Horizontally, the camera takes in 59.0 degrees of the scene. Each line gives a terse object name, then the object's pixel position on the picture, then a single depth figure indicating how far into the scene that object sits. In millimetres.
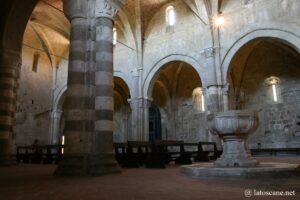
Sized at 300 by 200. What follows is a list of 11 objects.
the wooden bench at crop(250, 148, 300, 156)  14945
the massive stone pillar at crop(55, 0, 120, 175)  6531
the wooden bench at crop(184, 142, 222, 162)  11526
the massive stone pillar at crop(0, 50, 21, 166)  9961
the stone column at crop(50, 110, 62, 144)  22438
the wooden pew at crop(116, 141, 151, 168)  9617
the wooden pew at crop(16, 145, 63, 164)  11962
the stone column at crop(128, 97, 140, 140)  17384
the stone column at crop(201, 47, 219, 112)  14531
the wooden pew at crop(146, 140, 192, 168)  9160
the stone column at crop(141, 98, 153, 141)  17234
